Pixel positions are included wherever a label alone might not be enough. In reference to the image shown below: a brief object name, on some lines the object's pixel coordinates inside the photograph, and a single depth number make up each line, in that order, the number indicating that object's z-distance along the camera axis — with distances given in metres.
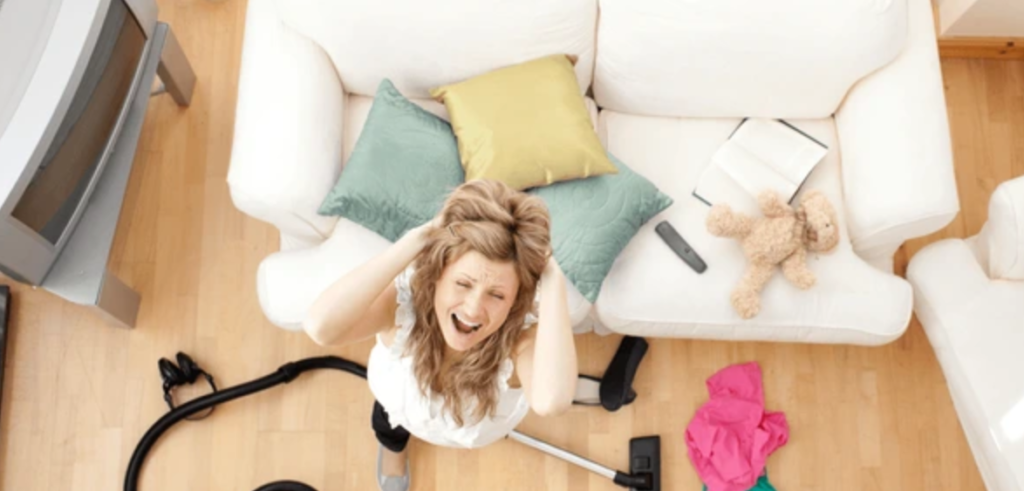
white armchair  2.26
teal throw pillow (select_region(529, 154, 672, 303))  2.20
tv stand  2.41
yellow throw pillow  2.21
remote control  2.31
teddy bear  2.24
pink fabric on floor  2.61
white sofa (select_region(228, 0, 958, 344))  2.25
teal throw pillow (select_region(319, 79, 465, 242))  2.19
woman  1.53
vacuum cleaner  2.62
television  2.05
